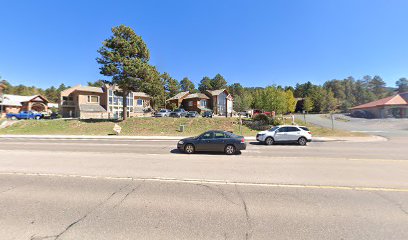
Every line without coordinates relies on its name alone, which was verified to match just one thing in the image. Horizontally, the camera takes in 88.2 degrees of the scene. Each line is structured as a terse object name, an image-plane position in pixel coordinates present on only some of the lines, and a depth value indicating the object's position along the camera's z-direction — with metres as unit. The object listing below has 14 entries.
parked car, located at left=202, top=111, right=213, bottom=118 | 40.53
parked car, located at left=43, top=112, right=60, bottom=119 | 44.07
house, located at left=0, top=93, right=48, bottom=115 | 54.28
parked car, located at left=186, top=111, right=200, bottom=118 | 40.88
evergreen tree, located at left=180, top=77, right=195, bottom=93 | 100.25
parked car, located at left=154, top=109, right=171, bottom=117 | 43.42
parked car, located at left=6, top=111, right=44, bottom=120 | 41.44
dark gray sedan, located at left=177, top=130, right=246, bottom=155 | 12.42
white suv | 17.12
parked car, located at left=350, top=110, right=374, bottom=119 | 54.41
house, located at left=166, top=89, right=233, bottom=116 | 57.06
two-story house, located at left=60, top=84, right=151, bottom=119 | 46.38
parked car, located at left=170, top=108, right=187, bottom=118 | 42.88
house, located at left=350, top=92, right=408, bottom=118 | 48.59
